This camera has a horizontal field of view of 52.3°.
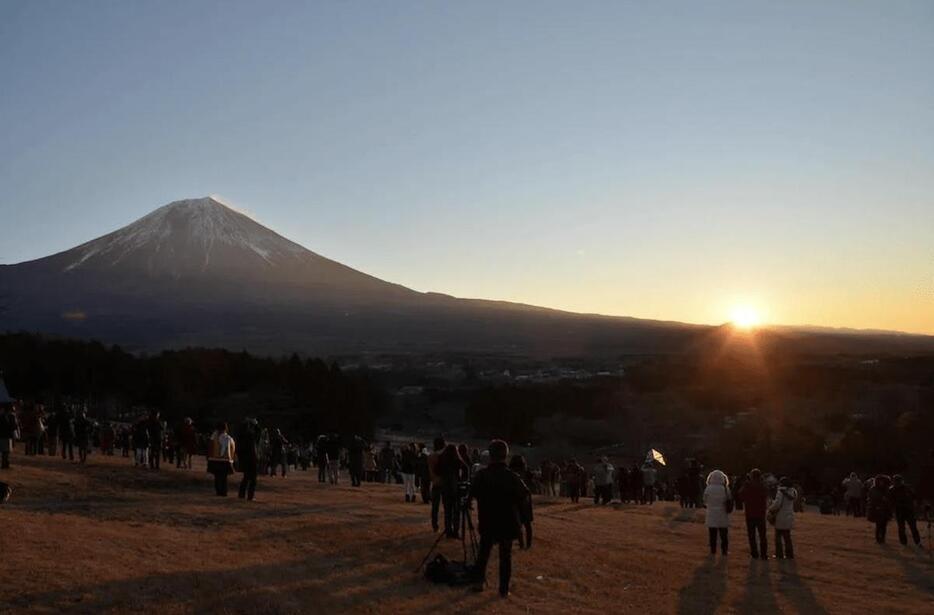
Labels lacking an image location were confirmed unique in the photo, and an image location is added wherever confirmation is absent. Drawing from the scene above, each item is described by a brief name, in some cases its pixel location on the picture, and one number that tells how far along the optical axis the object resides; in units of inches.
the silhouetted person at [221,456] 660.1
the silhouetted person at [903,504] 628.4
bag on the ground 395.5
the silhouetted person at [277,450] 996.6
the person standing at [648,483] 1030.8
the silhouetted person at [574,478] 942.4
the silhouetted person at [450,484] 490.6
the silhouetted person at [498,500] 364.2
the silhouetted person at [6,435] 692.7
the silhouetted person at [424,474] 690.8
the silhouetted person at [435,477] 506.6
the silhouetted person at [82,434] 879.7
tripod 428.1
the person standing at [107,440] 1120.2
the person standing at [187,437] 882.1
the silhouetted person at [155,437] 845.8
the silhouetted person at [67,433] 911.7
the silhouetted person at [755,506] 538.3
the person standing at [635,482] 1002.1
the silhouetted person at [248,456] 641.6
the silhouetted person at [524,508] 404.4
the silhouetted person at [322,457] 960.9
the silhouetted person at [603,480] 919.7
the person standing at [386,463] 1087.6
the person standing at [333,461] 933.8
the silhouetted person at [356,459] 900.0
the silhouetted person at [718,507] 529.0
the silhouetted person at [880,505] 645.9
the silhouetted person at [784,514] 542.3
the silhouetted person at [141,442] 858.8
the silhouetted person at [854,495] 989.8
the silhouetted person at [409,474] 760.3
